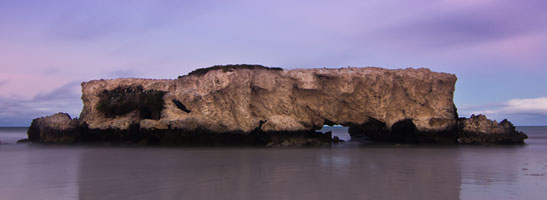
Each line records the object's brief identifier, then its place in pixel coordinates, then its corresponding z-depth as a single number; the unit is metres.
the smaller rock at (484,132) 24.30
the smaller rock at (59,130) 26.36
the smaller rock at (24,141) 28.24
